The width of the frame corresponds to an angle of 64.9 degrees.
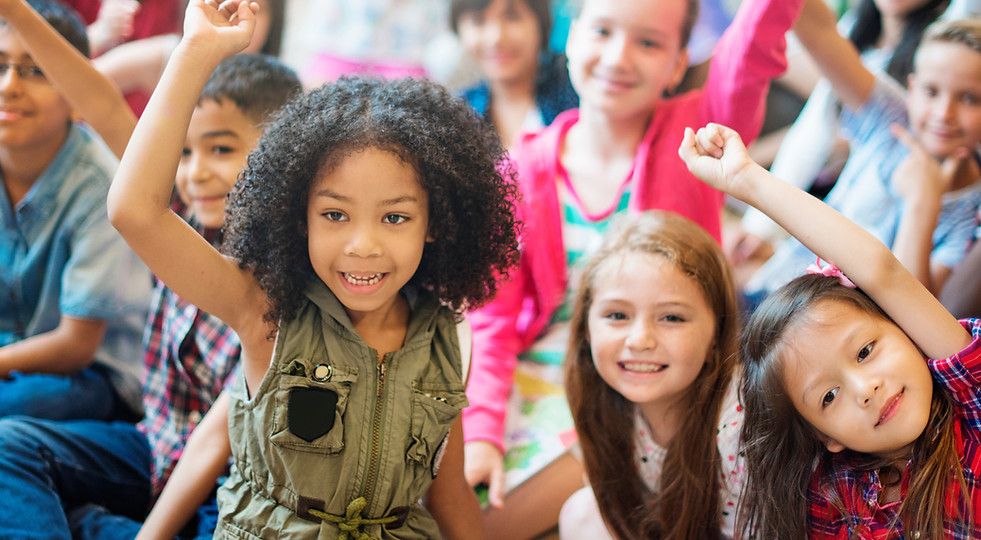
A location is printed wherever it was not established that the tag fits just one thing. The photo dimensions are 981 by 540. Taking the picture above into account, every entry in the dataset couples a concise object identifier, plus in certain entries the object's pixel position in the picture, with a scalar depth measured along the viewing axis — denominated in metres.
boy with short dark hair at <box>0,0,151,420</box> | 1.30
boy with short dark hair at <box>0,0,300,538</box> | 1.14
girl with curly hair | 0.92
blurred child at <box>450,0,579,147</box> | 1.82
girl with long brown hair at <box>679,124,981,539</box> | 0.90
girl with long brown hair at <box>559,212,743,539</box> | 1.08
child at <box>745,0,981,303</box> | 1.41
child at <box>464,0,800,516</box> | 1.31
